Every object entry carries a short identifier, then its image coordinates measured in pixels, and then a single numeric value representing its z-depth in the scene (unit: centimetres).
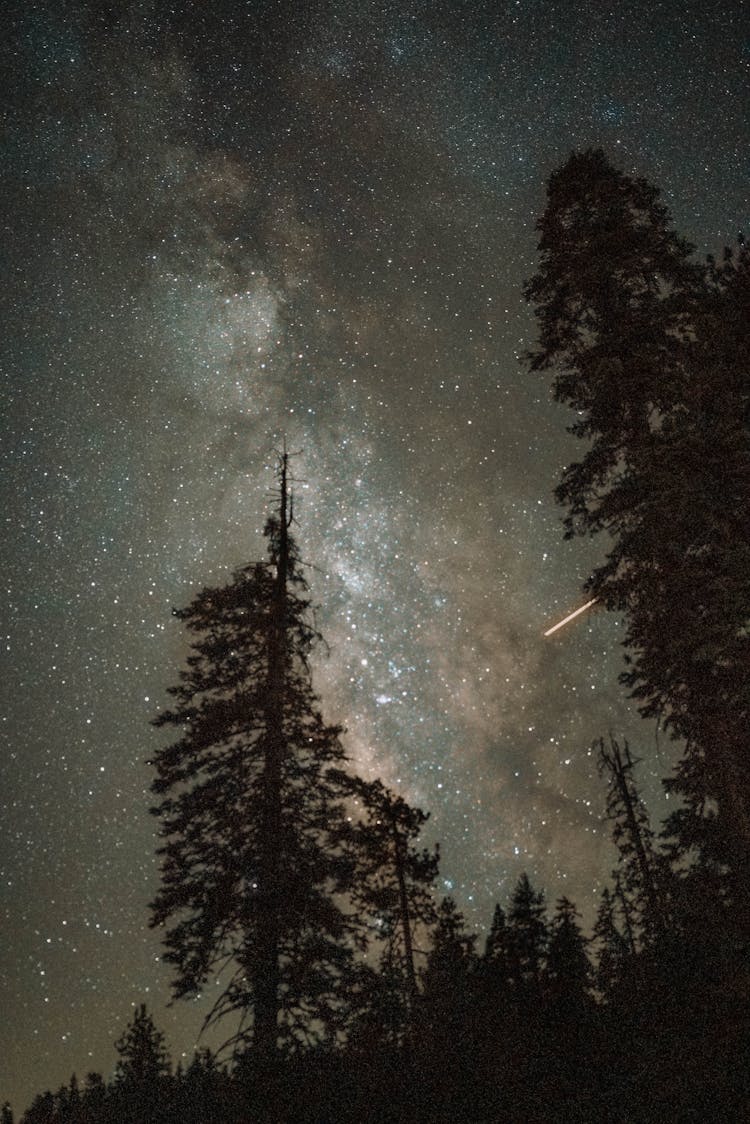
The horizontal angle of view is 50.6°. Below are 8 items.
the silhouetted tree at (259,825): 1234
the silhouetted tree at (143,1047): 2873
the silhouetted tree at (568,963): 1612
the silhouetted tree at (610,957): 1336
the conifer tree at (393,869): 1390
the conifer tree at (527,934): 2416
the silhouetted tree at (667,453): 1115
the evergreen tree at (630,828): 2066
